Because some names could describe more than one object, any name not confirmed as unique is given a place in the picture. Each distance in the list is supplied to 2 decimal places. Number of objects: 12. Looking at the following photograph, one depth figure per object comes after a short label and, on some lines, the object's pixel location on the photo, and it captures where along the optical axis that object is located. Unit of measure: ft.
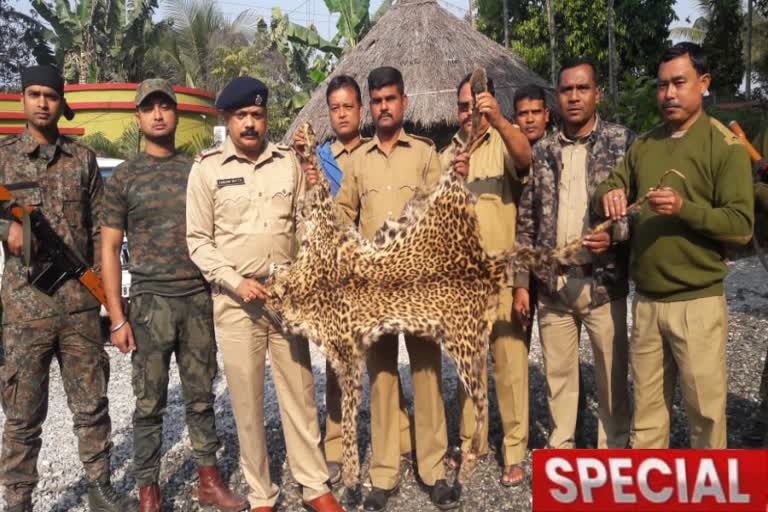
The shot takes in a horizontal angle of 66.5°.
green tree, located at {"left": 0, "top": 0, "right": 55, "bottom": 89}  79.46
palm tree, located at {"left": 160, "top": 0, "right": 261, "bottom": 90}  82.33
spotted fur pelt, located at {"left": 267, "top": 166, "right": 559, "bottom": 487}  9.89
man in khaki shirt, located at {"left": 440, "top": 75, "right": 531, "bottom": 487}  11.87
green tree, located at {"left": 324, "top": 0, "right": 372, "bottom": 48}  60.29
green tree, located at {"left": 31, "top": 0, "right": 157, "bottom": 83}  73.92
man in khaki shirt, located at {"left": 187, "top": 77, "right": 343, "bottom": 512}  10.34
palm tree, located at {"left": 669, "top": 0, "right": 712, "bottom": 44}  81.92
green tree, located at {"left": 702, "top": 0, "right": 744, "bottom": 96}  71.51
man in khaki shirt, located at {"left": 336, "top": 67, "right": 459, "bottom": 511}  10.97
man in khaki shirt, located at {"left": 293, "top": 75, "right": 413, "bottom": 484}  12.32
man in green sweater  9.04
